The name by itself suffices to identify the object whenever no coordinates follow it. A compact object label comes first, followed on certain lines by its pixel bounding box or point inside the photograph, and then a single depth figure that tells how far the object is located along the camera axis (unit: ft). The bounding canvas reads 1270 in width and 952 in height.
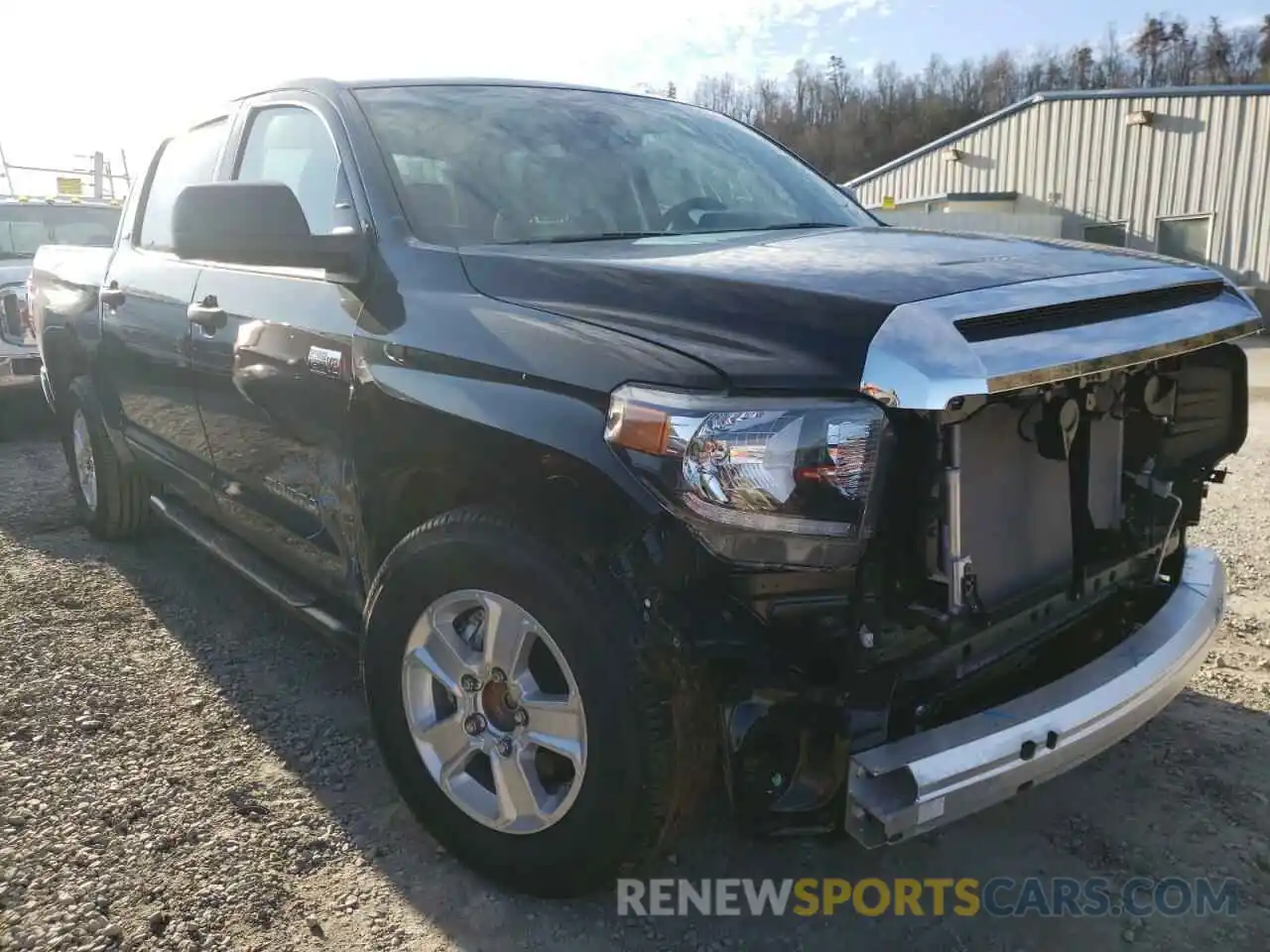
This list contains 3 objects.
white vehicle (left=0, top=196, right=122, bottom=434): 24.03
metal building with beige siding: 59.67
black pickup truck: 6.17
